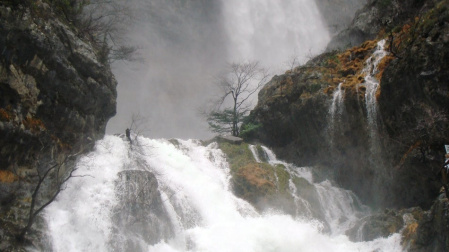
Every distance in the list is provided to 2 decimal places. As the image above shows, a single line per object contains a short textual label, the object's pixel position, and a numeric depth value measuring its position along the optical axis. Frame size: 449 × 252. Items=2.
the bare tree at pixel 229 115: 33.78
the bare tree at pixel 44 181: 11.77
